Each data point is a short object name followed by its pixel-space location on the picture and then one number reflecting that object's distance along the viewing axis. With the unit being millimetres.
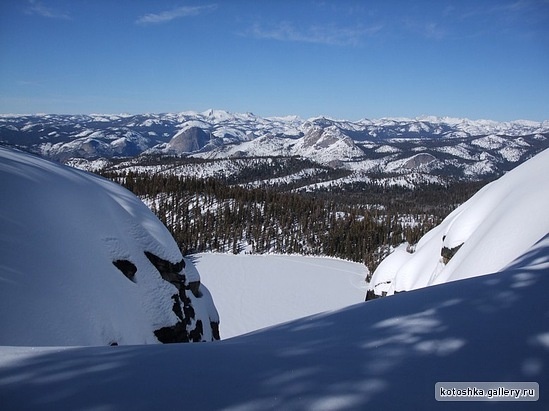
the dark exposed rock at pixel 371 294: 26556
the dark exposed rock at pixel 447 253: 13780
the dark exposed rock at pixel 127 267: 9523
